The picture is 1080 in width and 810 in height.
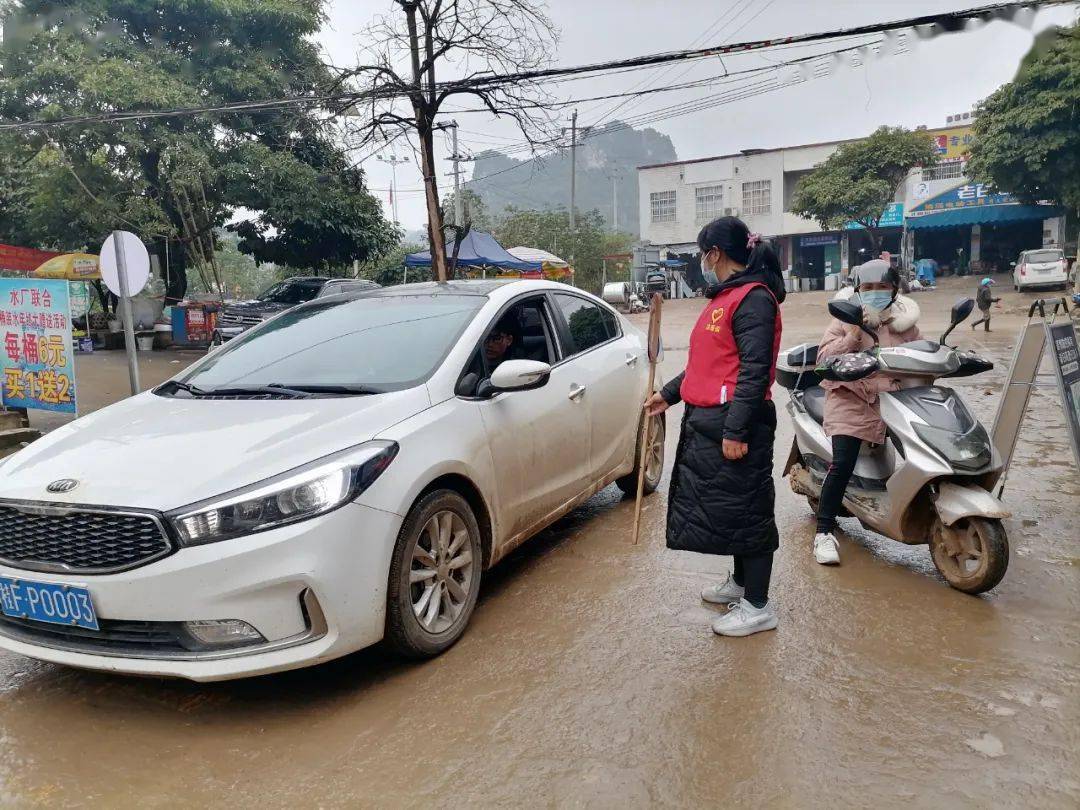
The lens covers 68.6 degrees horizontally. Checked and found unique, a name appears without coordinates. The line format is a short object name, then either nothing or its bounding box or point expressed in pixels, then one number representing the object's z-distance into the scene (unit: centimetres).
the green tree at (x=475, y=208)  3688
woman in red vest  298
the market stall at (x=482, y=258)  2044
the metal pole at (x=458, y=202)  2782
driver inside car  386
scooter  352
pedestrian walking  1445
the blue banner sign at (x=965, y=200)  3362
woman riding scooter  398
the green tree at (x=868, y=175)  3189
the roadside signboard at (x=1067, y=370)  414
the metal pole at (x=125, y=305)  686
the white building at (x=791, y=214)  3541
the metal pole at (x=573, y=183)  3768
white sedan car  257
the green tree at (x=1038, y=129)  2428
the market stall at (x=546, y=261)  2450
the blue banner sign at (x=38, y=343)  723
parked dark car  1600
